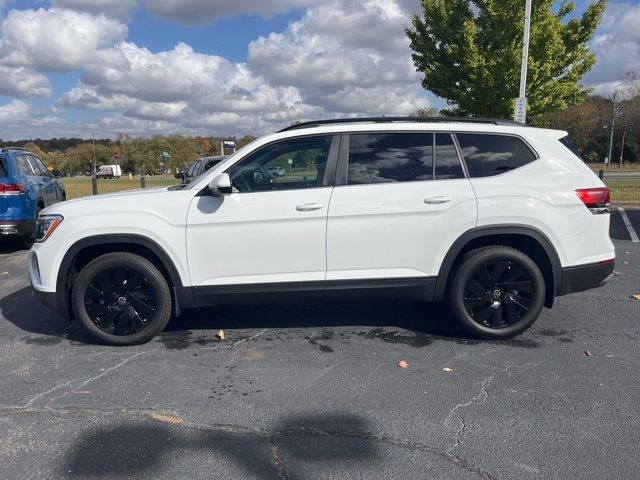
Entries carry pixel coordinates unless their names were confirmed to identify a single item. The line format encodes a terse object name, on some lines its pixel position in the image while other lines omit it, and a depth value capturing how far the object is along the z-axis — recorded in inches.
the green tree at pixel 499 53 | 580.7
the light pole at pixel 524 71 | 516.9
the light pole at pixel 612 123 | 2286.3
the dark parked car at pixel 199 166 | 487.5
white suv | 167.2
